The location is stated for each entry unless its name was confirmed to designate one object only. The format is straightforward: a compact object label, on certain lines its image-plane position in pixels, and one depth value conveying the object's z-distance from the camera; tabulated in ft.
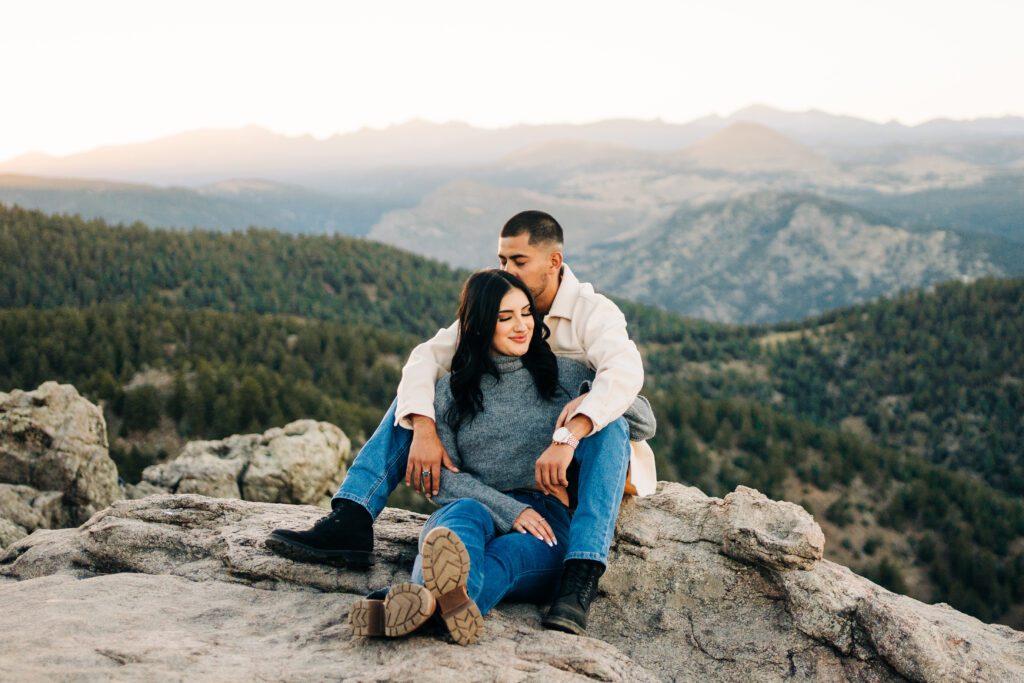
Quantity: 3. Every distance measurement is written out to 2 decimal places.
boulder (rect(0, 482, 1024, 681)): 15.85
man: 18.84
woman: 18.42
